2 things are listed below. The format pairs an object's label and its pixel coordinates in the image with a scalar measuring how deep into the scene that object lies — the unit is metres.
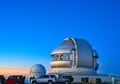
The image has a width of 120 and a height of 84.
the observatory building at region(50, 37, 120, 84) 35.80
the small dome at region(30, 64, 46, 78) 43.89
